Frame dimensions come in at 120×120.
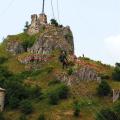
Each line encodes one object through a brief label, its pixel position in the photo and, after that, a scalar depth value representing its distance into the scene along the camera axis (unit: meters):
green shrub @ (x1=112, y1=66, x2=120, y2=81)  142.00
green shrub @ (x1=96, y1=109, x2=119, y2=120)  112.41
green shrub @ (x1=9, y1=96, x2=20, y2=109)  133.88
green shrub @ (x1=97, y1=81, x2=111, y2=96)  135.00
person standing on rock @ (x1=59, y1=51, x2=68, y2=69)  143.00
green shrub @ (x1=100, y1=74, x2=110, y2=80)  142.06
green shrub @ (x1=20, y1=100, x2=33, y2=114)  129.43
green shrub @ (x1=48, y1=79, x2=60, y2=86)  141.00
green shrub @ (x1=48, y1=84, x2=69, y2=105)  132.38
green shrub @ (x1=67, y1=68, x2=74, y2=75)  139.88
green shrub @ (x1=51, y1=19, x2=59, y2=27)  165.88
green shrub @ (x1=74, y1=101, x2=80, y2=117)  126.12
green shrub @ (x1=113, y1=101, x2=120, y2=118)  118.56
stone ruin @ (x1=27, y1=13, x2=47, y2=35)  163.56
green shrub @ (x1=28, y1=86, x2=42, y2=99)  135.88
